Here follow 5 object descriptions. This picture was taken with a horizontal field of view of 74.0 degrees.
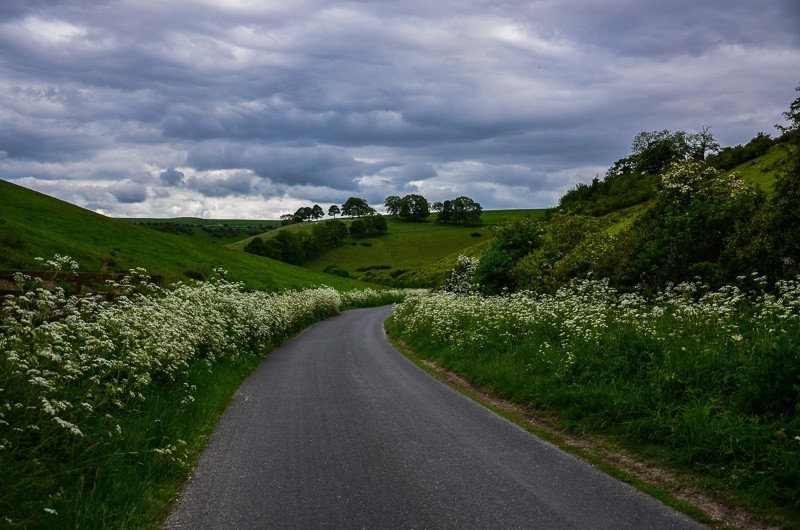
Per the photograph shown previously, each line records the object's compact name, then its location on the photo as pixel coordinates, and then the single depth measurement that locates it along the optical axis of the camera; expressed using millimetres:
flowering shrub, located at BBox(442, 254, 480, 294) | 41969
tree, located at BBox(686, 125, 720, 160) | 96600
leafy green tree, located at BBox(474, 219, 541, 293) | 30703
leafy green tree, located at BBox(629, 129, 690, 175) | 88500
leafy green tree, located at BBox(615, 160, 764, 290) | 16594
